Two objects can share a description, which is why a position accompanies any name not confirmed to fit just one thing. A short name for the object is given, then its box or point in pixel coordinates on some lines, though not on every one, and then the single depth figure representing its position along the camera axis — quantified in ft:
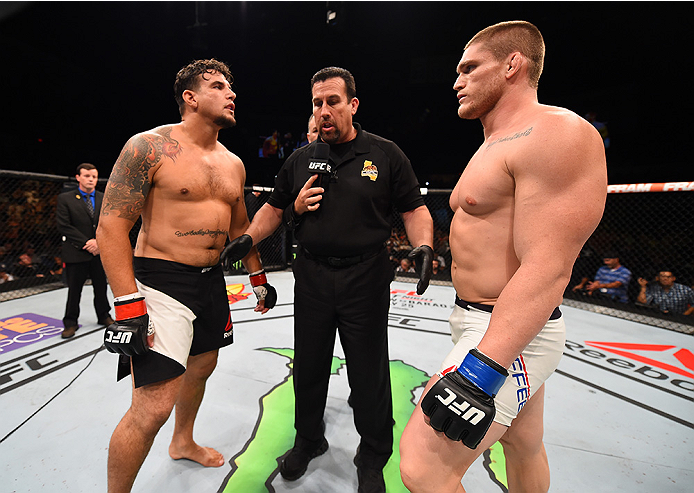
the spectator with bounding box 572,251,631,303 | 14.40
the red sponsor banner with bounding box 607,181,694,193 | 11.39
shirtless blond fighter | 2.40
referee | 4.87
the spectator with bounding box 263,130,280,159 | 38.34
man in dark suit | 10.21
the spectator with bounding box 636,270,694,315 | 12.87
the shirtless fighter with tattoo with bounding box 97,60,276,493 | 3.87
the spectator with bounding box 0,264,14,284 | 14.89
